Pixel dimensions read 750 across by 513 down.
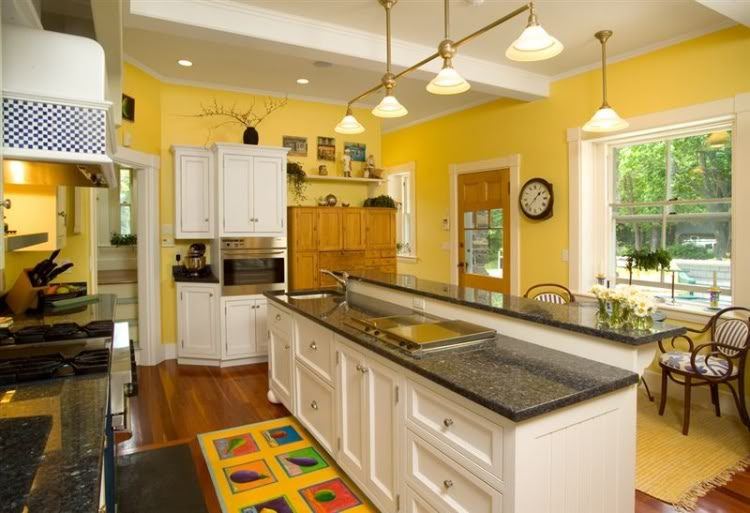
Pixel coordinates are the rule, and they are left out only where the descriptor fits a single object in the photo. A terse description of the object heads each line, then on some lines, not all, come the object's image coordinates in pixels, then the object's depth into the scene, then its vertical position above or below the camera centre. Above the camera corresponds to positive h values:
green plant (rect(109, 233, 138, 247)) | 6.86 +0.15
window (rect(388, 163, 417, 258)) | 6.66 +0.65
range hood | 1.31 +0.46
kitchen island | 1.39 -0.64
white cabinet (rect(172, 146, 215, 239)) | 4.61 +0.59
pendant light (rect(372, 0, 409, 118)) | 2.75 +0.91
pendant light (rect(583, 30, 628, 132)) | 3.14 +0.89
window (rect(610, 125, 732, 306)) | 3.57 +0.33
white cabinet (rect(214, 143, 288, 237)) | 4.54 +0.62
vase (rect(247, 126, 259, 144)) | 4.71 +1.19
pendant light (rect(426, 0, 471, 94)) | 2.34 +0.91
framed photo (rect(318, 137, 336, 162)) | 5.46 +1.23
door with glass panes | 5.17 +0.22
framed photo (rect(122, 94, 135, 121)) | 4.05 +1.30
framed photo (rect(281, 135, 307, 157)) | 5.25 +1.23
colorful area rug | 2.33 -1.29
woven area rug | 2.46 -1.29
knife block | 2.78 -0.27
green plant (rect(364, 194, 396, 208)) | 5.53 +0.58
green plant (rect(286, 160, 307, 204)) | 5.10 +0.81
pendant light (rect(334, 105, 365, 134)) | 3.20 +0.88
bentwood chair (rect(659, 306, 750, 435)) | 2.97 -0.79
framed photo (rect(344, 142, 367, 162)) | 5.66 +1.25
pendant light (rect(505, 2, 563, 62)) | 2.02 +0.93
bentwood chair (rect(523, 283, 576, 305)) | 4.21 -0.44
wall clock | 4.60 +0.52
